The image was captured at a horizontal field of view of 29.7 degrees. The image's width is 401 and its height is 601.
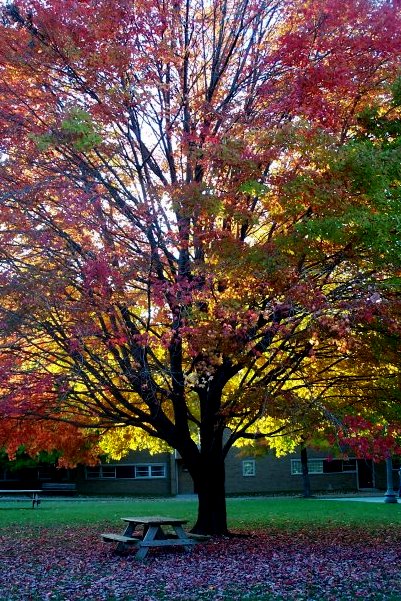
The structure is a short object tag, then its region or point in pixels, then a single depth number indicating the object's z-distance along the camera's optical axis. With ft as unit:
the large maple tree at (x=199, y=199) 39.34
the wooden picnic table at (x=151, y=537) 43.36
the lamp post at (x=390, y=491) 106.32
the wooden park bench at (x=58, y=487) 139.03
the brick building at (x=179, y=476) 151.94
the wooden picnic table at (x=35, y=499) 102.42
